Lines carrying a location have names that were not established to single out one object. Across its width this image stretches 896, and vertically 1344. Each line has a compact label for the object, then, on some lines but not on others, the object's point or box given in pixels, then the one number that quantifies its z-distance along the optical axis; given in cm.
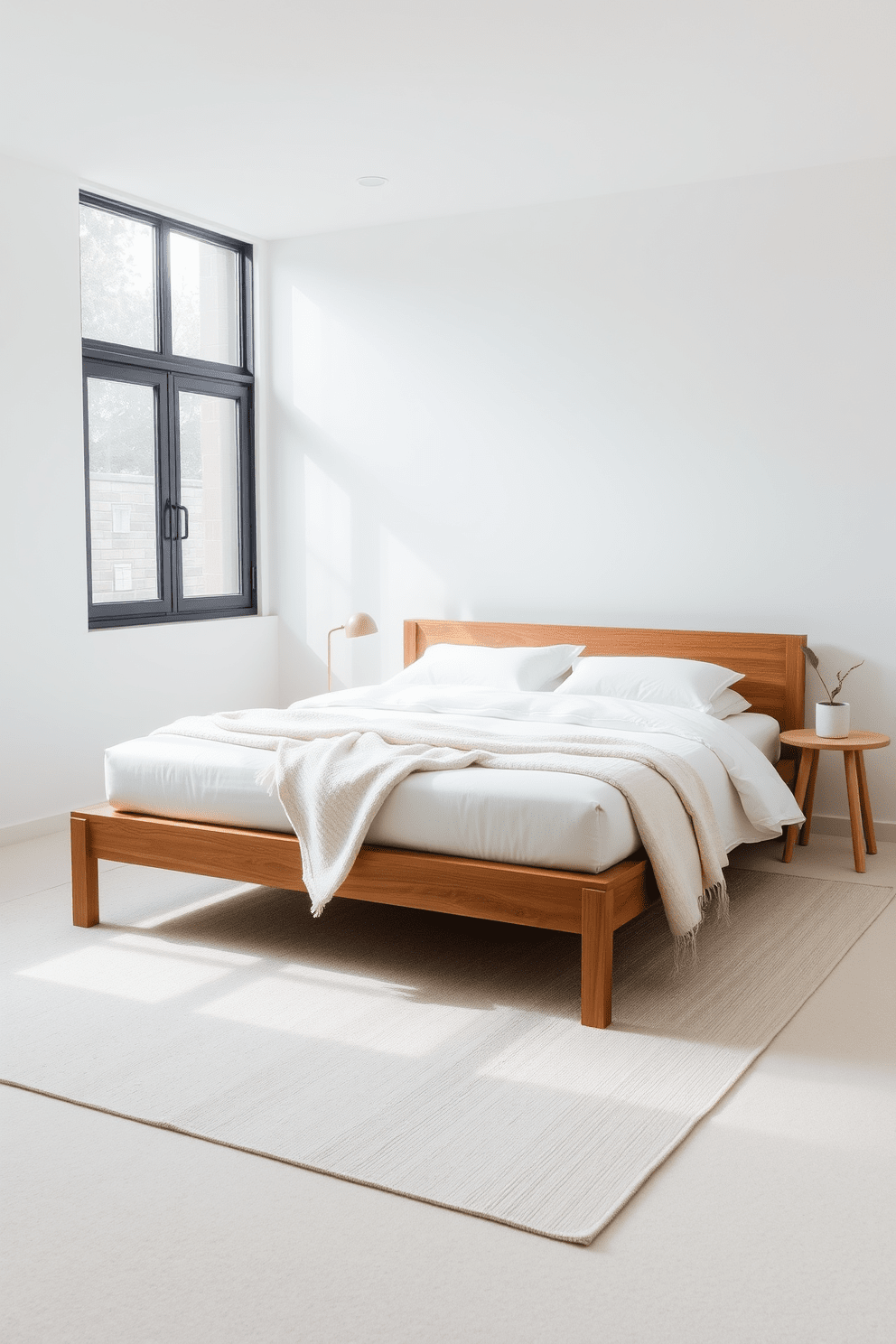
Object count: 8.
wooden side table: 427
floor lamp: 509
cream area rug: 230
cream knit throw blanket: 316
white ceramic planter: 437
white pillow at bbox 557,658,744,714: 449
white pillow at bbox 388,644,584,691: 485
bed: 289
